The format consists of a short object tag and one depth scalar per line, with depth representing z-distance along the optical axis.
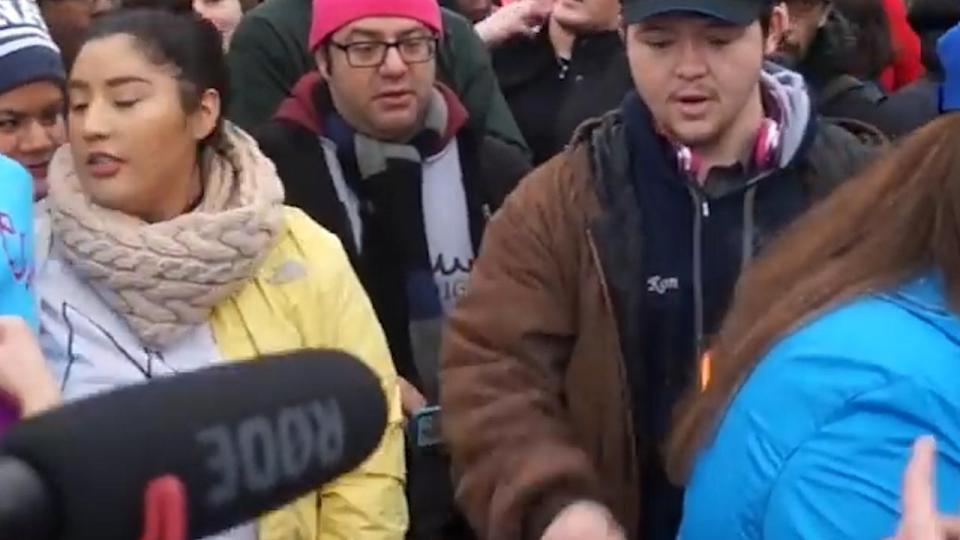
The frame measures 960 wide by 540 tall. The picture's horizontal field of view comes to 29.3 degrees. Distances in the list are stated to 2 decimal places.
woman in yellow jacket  2.53
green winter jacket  4.11
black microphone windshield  0.82
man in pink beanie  3.36
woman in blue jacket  1.41
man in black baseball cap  2.43
